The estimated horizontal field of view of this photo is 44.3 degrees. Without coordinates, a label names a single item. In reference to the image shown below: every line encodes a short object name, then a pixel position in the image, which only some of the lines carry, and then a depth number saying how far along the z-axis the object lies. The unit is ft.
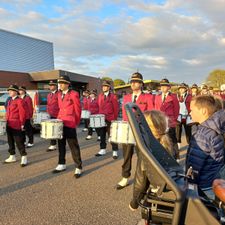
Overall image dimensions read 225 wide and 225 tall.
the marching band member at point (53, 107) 27.99
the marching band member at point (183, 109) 27.14
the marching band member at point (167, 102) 23.09
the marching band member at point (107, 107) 25.55
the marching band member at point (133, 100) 16.25
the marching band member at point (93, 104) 37.04
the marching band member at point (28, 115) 28.37
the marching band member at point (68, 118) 18.75
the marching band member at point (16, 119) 21.35
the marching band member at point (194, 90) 32.37
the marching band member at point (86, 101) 40.06
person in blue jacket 8.15
